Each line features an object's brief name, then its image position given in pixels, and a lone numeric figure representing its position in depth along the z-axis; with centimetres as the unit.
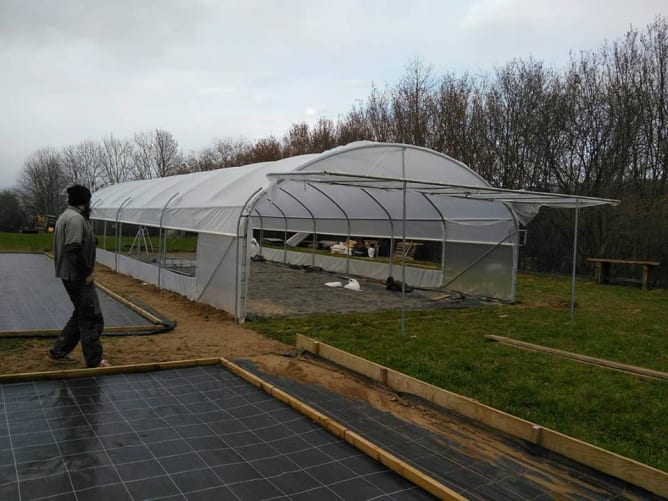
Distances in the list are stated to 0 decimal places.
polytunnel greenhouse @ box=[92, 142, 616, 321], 856
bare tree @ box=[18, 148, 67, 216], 4552
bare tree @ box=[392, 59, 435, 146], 2234
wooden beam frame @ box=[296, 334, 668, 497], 296
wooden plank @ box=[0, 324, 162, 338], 626
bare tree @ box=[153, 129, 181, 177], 4547
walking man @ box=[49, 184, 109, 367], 492
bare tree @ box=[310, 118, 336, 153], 2912
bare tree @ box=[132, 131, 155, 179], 4617
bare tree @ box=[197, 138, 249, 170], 4084
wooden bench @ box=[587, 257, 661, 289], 1476
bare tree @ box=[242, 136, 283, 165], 3338
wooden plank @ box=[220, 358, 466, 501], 287
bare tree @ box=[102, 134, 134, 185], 4666
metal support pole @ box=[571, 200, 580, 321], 860
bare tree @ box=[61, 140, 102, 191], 4731
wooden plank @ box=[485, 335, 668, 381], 552
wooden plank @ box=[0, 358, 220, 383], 446
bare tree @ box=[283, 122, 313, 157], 3086
